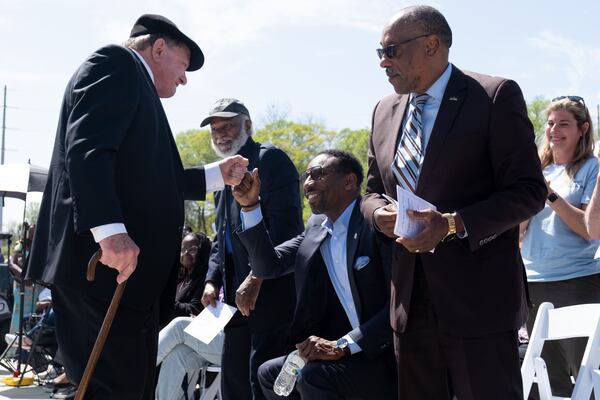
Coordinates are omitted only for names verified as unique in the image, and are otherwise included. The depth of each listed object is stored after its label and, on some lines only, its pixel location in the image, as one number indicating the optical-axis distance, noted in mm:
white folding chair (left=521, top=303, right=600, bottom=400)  3377
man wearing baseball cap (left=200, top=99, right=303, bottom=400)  4934
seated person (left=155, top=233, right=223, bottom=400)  6289
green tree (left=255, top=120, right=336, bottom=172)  56438
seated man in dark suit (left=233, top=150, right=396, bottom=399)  4188
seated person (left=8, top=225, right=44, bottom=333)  12414
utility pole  62547
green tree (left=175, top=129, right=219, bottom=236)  53378
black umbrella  11164
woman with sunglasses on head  4512
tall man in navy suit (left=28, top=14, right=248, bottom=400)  2902
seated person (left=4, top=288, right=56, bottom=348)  9977
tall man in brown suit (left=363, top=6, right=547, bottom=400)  2789
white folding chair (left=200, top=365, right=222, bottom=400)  6141
